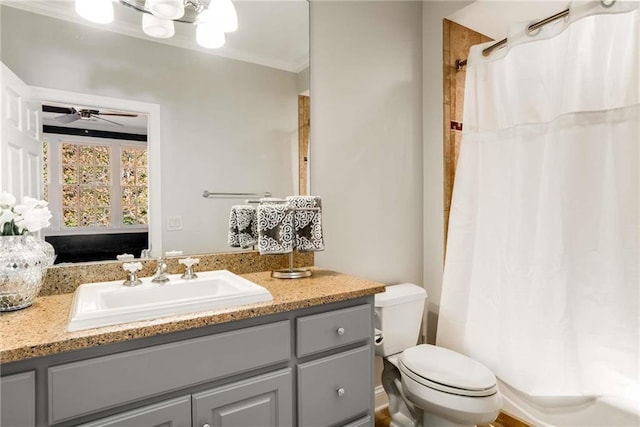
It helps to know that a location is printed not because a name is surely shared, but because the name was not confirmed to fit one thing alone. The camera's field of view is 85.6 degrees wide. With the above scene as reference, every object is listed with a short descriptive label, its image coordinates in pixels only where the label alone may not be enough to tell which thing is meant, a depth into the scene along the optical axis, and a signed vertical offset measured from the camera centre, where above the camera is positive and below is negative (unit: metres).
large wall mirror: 1.27 +0.45
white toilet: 1.41 -0.73
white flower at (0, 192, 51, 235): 1.02 -0.01
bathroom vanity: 0.82 -0.44
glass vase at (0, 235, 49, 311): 1.00 -0.18
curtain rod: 1.55 +0.87
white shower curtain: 1.40 +0.00
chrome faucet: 1.30 -0.25
